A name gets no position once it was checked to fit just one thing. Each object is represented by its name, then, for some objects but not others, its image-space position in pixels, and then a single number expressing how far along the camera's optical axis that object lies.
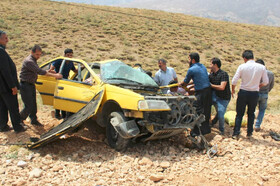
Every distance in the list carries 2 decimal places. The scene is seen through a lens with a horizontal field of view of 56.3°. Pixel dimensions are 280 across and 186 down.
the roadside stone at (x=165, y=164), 4.46
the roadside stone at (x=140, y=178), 4.04
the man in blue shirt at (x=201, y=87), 5.81
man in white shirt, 5.69
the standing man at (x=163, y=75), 7.15
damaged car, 4.60
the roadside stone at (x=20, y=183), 3.76
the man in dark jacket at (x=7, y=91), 5.31
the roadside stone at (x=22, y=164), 4.31
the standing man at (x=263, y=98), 6.64
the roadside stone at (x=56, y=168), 4.26
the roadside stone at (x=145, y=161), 4.50
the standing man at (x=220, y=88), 6.02
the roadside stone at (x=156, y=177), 4.03
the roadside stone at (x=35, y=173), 4.02
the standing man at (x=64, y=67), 6.67
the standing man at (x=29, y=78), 5.70
